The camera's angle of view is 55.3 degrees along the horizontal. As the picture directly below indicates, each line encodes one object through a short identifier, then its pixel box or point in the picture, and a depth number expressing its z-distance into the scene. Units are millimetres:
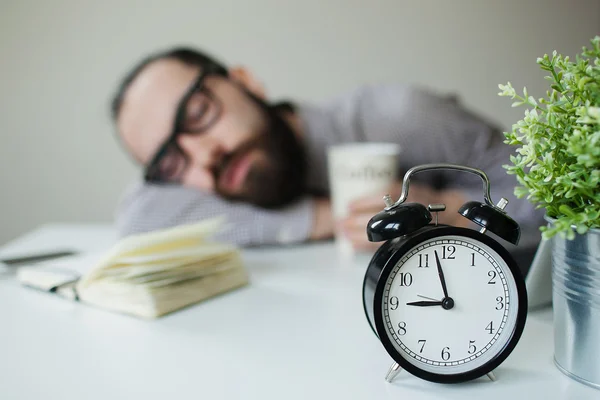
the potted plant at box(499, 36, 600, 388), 452
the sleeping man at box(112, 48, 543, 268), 1163
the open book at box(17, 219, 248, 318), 749
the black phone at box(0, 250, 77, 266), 970
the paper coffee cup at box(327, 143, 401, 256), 969
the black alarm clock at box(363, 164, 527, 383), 514
